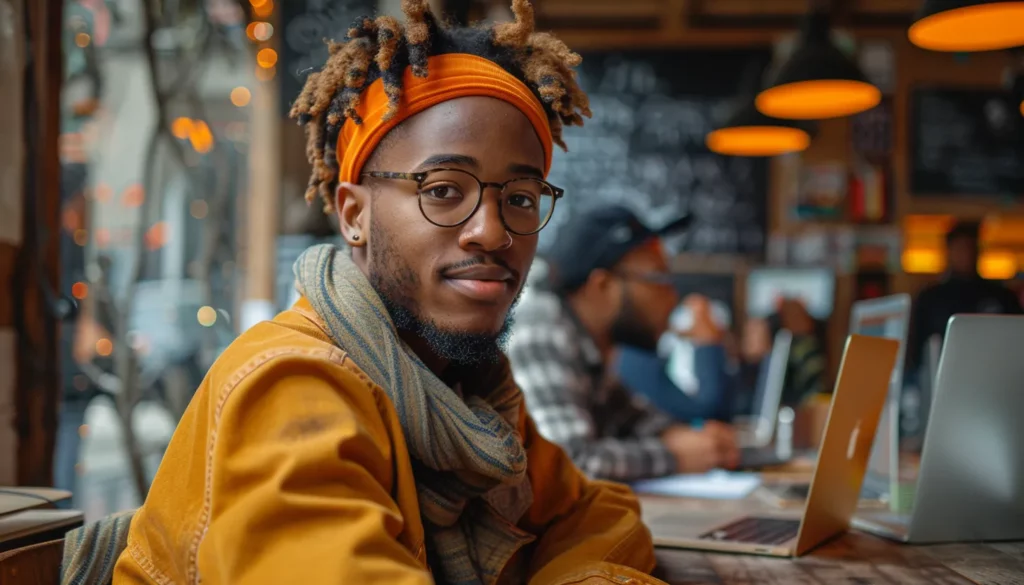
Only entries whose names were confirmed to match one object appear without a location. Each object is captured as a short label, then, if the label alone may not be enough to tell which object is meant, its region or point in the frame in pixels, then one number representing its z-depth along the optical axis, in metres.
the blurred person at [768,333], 5.03
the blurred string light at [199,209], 4.08
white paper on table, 2.15
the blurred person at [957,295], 4.45
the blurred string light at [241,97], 5.06
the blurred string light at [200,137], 3.98
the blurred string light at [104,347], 3.95
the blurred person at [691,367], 3.64
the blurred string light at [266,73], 4.52
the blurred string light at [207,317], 3.95
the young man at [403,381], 0.86
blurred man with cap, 2.44
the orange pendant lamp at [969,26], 2.40
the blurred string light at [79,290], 3.27
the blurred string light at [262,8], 3.95
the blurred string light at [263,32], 4.21
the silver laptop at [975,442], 1.45
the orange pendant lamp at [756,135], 4.18
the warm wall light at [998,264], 7.78
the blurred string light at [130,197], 5.61
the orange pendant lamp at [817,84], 3.30
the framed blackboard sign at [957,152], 5.84
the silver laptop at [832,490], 1.42
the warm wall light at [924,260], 6.84
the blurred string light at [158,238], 4.81
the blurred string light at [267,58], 4.43
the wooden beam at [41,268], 2.02
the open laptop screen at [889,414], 2.05
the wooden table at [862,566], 1.29
